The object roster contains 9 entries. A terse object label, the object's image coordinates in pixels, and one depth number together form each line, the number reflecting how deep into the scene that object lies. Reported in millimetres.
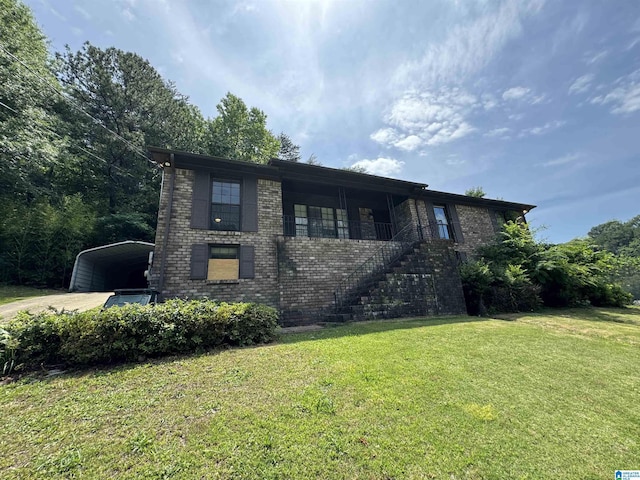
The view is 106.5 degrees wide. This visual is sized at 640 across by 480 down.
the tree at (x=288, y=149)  27094
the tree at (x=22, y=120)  13242
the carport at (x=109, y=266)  11328
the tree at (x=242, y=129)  21734
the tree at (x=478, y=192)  24361
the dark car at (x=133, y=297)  6363
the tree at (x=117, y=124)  17578
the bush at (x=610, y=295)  11375
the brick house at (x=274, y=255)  8109
